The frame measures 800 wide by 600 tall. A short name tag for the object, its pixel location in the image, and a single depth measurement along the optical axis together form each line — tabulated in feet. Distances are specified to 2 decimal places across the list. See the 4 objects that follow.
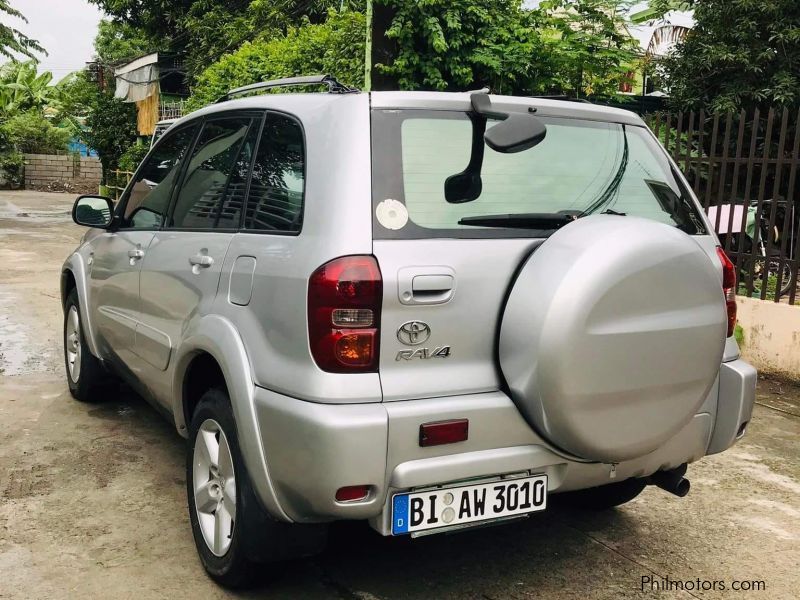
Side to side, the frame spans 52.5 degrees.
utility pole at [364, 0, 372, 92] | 27.27
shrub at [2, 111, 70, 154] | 95.53
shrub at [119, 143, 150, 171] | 65.26
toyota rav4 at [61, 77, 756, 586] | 7.73
